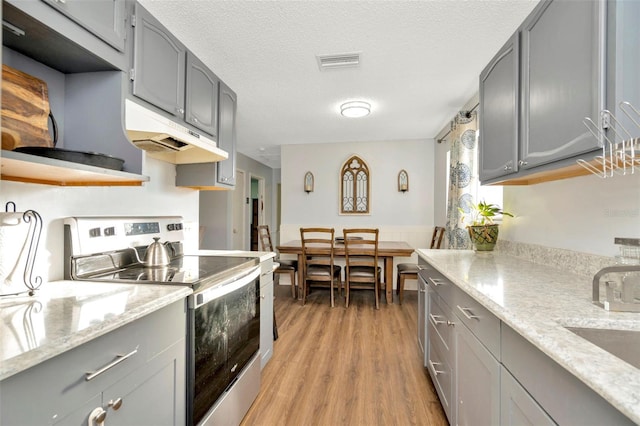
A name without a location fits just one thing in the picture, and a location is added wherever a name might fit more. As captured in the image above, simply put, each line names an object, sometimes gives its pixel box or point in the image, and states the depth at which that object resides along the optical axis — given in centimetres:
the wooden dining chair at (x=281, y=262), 404
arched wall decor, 480
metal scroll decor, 102
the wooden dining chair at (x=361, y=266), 353
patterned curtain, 293
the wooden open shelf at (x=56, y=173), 87
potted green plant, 211
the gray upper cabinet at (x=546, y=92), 98
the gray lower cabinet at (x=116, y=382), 63
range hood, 140
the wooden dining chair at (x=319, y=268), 365
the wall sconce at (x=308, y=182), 492
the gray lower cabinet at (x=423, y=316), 209
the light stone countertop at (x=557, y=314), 54
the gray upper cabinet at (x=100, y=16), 107
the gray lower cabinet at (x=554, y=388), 56
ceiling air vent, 216
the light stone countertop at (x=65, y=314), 64
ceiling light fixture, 305
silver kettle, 159
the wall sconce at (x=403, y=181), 466
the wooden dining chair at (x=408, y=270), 379
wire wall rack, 84
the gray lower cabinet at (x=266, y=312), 207
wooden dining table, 365
